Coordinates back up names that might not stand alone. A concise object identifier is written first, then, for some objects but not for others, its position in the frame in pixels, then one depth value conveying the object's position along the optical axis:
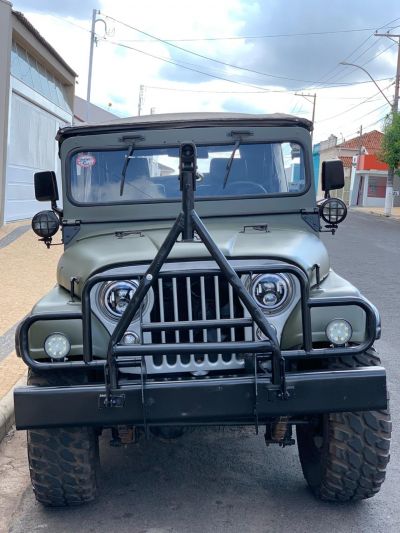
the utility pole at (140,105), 65.94
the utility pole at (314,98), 62.34
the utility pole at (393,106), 36.25
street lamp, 36.21
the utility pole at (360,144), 57.58
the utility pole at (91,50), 33.56
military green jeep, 3.15
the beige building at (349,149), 60.57
